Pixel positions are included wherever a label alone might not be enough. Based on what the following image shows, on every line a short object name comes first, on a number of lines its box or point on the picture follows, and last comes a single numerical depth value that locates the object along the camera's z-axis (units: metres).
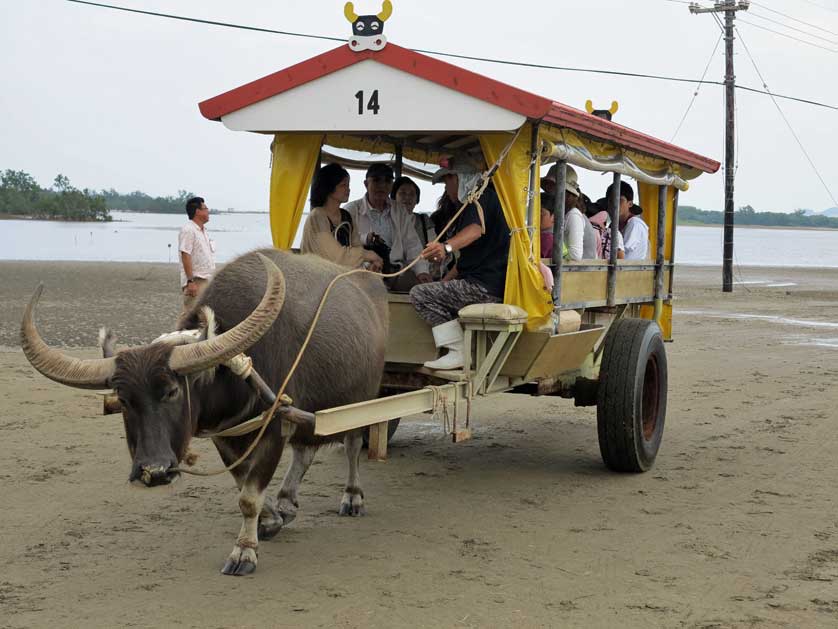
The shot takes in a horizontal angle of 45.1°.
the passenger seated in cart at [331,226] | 6.61
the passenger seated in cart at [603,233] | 7.65
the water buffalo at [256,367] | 4.27
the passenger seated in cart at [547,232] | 6.48
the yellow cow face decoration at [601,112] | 7.80
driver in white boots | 6.09
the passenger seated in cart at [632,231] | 8.14
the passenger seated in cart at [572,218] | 6.75
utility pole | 25.08
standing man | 9.77
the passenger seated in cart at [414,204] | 7.42
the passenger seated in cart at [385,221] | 7.20
